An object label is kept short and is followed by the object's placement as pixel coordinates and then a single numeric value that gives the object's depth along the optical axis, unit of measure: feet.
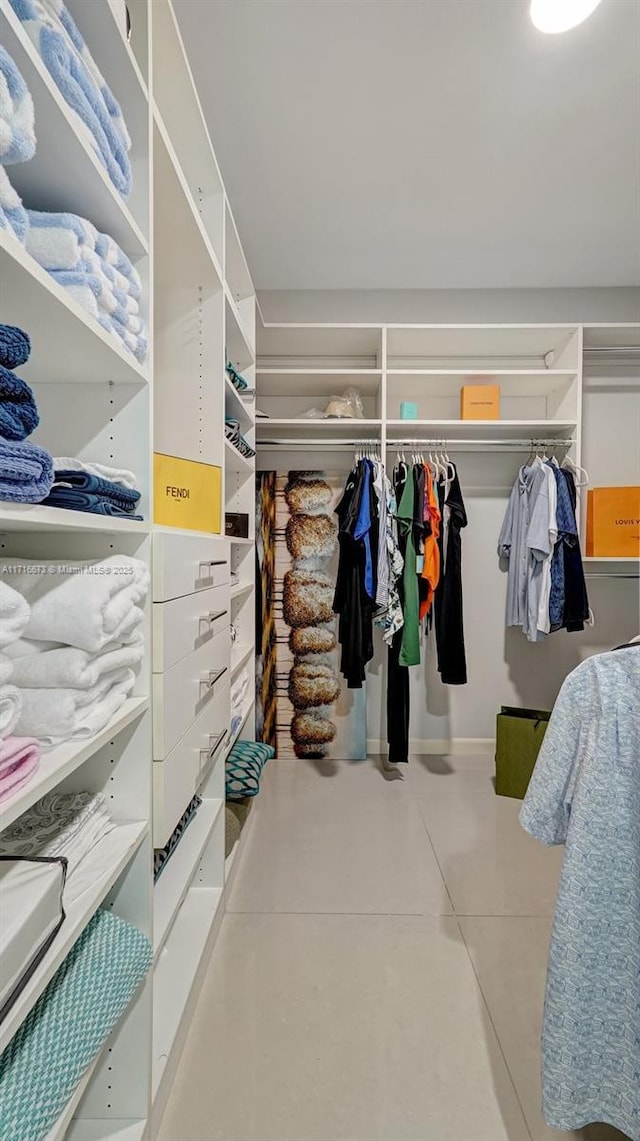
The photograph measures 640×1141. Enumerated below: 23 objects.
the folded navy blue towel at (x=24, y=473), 1.99
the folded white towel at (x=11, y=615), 2.01
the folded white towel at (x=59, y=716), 2.63
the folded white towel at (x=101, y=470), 2.86
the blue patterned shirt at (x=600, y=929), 3.09
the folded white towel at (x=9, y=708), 2.09
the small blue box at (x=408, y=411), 9.46
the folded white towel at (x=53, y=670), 2.70
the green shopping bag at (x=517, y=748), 8.53
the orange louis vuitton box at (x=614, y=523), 9.14
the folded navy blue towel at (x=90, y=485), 2.81
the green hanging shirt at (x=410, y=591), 8.73
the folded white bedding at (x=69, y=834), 2.86
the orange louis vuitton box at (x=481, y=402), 9.36
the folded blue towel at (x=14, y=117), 1.98
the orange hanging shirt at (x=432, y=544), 8.95
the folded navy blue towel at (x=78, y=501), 2.72
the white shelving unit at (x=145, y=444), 2.55
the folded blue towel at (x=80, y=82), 2.43
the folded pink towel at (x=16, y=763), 2.11
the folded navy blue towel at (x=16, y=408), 2.01
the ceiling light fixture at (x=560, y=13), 4.42
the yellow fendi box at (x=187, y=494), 4.37
